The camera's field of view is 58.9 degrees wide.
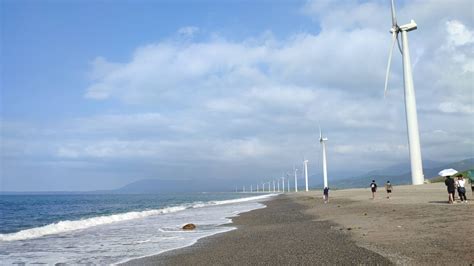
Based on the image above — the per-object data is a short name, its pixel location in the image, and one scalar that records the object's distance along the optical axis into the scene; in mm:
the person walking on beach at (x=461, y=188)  28428
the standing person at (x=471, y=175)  35275
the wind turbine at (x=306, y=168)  133125
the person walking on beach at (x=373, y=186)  45981
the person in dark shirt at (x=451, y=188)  28281
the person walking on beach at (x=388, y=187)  48350
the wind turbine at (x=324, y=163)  94362
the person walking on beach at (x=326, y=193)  53697
